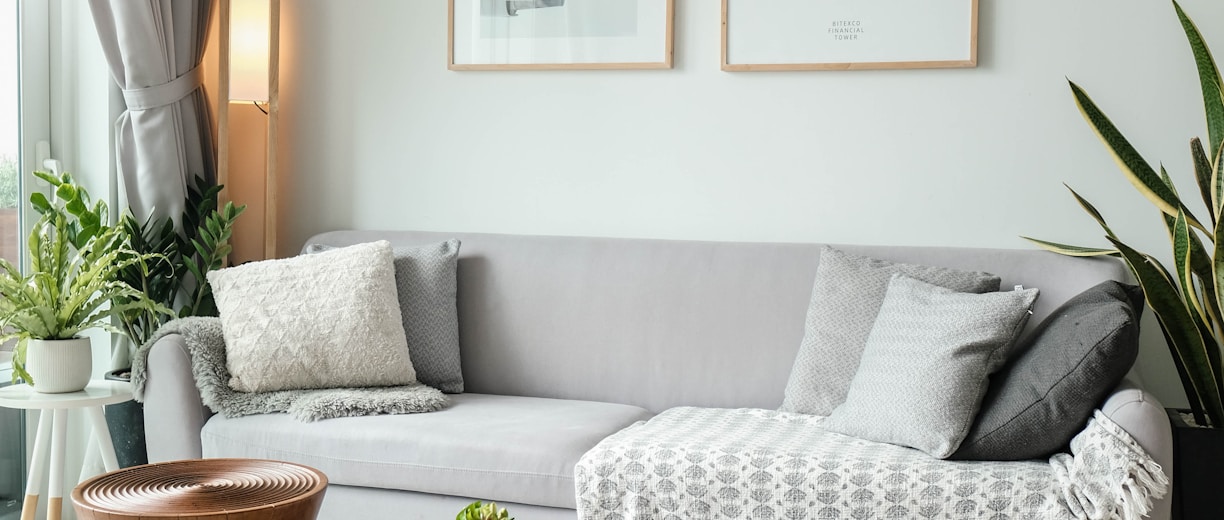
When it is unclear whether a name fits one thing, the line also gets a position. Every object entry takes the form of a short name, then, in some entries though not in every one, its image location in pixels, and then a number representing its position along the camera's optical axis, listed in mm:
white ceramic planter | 2584
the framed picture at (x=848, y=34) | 2912
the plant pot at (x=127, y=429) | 2992
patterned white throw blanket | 1969
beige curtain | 3105
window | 2994
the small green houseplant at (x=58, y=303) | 2582
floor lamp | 3377
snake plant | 2369
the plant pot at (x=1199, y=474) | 2244
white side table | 2549
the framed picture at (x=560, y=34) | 3158
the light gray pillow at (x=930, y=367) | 2180
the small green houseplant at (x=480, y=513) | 1450
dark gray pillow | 2064
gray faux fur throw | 2602
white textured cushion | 2705
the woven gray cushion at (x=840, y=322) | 2619
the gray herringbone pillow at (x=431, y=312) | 2914
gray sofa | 2406
